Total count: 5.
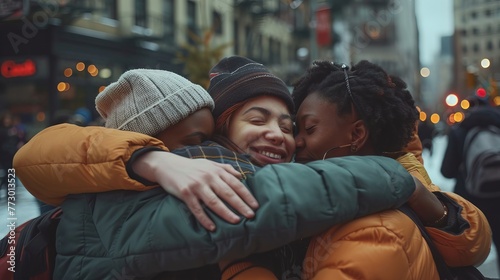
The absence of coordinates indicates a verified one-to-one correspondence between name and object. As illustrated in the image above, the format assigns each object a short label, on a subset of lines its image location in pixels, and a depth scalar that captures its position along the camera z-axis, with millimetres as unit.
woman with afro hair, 1378
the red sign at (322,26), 18125
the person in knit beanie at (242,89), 1783
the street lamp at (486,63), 17359
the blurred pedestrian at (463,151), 4559
